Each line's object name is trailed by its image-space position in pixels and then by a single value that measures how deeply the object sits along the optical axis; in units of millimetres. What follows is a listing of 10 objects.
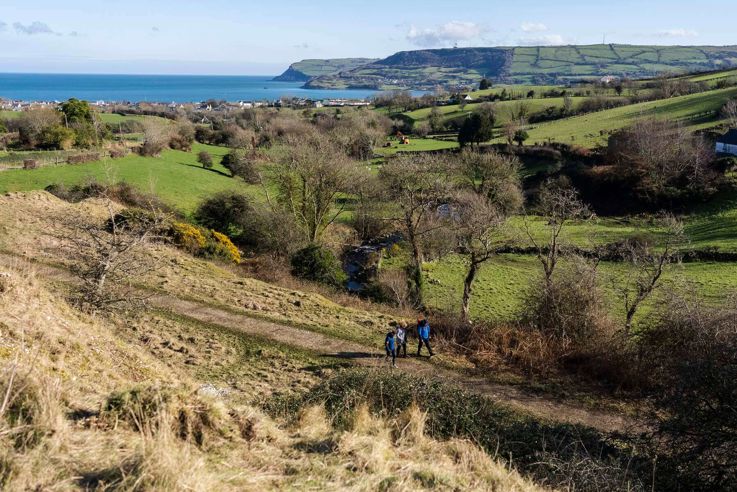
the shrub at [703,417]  8359
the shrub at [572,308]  17609
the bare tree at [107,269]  13562
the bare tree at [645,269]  18141
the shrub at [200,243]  28891
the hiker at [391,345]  15356
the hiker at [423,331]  16344
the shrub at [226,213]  39531
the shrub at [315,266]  28562
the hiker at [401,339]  15992
